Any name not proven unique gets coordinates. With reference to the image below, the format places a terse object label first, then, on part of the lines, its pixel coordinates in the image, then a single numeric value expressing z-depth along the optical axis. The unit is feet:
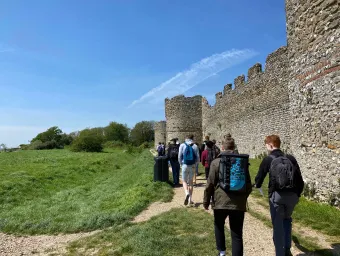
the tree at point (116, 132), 279.49
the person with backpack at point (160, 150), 62.73
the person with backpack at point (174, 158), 40.42
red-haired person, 14.84
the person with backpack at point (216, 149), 35.23
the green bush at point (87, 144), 166.91
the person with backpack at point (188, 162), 28.86
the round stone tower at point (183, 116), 109.19
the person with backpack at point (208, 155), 35.55
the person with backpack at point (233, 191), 15.02
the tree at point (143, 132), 263.70
